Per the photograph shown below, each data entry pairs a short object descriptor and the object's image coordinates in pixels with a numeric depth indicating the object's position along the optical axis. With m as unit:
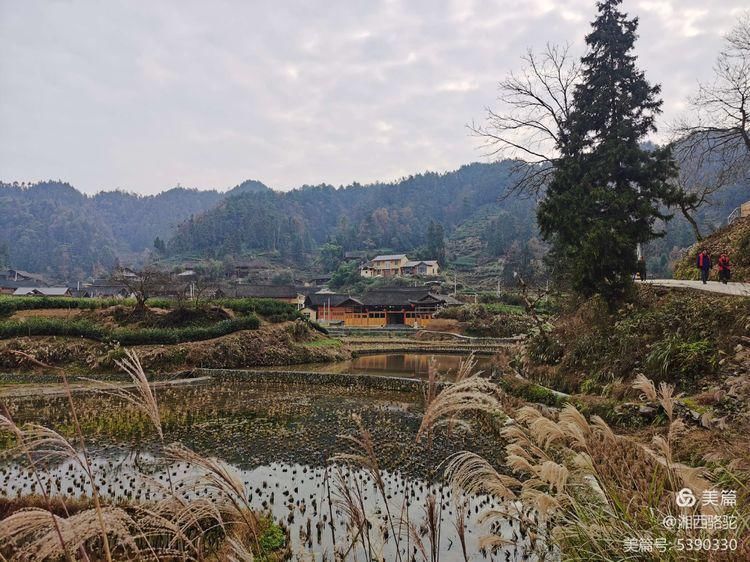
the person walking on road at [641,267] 12.73
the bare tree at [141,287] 26.16
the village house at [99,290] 59.91
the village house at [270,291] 53.16
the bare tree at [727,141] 16.14
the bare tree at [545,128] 16.41
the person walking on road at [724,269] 13.66
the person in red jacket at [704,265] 14.29
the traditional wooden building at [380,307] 45.47
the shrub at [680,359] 8.33
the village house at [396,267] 78.44
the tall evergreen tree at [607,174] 12.73
